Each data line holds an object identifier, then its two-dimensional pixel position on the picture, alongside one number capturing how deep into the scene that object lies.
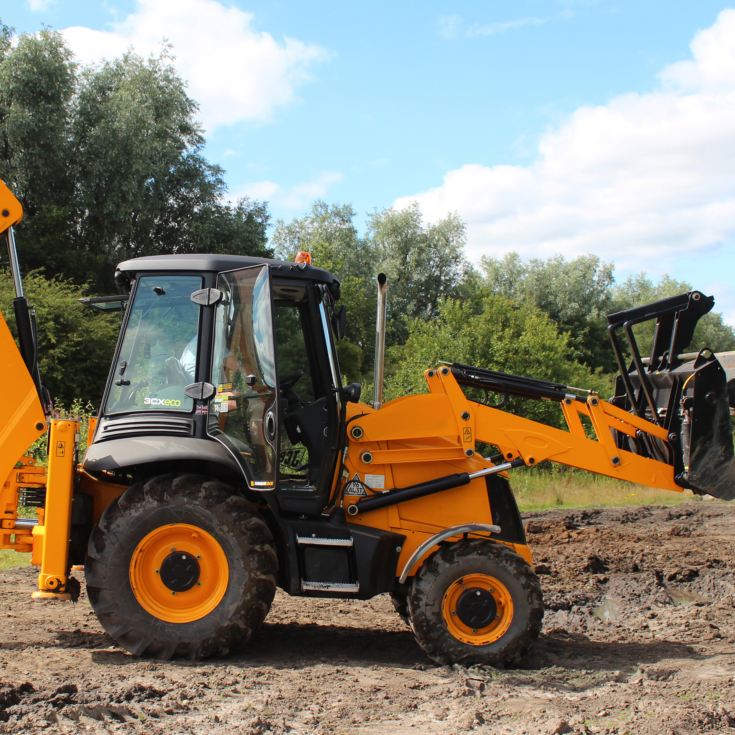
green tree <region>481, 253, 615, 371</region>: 49.06
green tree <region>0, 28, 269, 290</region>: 27.00
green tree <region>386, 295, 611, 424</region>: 27.73
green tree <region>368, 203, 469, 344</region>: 47.84
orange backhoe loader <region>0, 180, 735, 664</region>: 6.03
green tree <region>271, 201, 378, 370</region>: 39.72
